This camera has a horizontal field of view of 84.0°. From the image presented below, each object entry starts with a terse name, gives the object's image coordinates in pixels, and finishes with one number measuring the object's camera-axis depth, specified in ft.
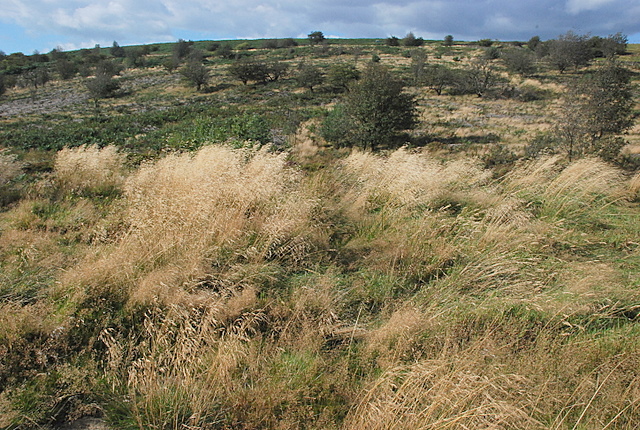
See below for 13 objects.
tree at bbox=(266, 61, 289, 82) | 140.57
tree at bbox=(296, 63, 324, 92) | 119.85
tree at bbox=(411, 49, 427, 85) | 126.52
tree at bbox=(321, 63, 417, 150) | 52.13
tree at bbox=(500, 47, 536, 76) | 134.21
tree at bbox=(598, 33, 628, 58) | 138.84
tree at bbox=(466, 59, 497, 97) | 112.78
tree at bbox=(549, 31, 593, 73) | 135.44
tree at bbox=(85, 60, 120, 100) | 118.93
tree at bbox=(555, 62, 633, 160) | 34.99
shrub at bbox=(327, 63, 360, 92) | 119.44
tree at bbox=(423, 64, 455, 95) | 117.91
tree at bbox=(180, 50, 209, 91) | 128.35
